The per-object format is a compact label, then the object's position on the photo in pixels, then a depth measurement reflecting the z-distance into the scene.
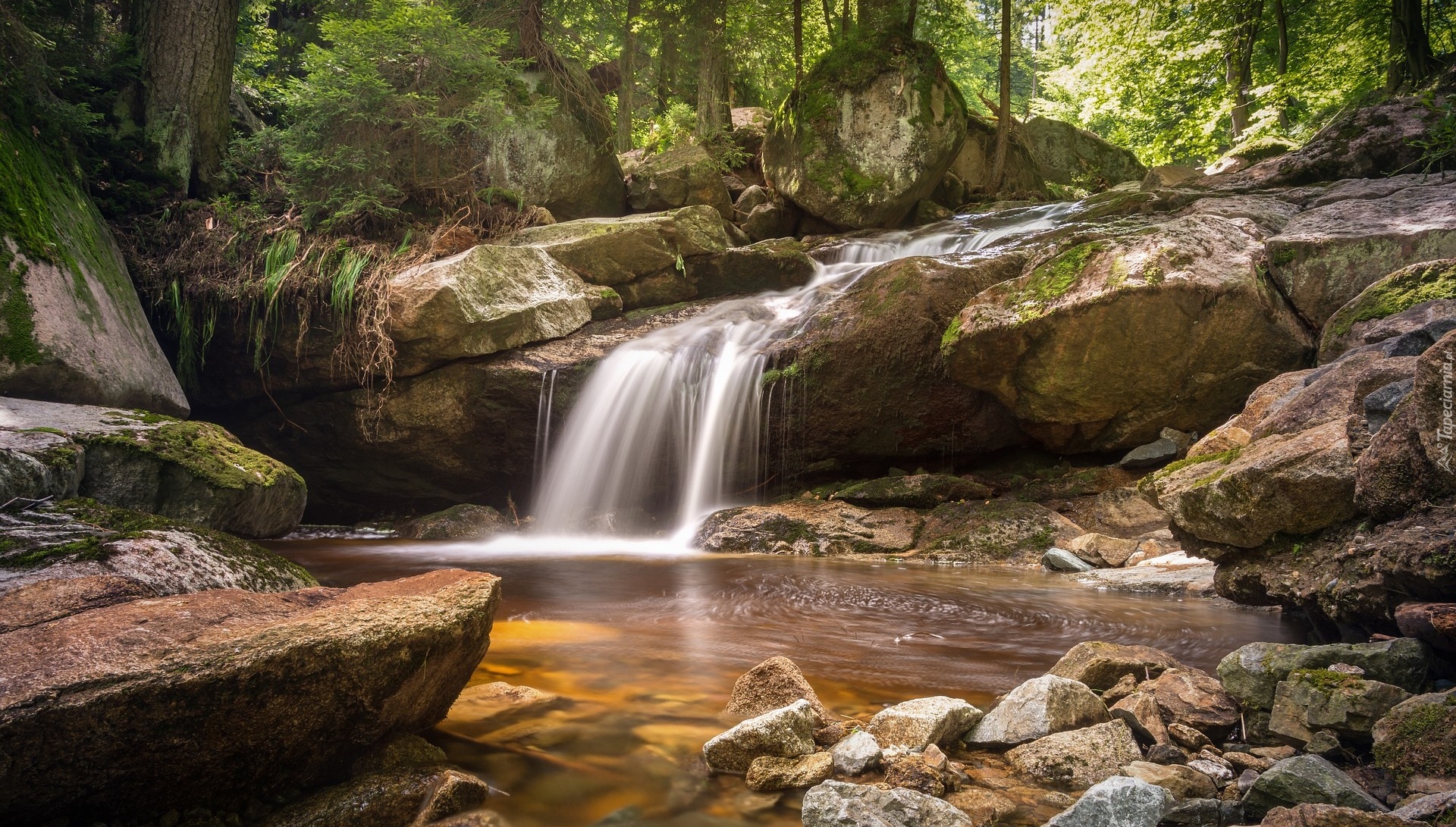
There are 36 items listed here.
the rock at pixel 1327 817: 1.65
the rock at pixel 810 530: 7.96
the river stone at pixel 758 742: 2.51
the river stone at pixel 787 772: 2.38
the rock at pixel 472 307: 9.14
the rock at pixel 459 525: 9.92
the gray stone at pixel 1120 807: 1.95
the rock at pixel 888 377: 8.66
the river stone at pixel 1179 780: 2.24
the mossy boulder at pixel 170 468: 5.39
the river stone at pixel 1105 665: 3.14
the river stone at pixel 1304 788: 1.96
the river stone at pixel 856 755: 2.42
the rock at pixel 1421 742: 2.02
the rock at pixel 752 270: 11.48
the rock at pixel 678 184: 13.64
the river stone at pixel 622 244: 11.03
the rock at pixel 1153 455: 7.89
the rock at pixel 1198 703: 2.65
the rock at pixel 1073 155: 18.88
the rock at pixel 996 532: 7.40
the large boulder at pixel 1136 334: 7.39
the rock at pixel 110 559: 2.40
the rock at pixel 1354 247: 6.97
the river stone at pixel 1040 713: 2.63
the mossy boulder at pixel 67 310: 6.05
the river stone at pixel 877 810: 2.02
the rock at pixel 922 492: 8.45
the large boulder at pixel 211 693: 1.73
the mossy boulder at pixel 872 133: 13.61
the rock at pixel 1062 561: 6.68
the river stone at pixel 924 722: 2.62
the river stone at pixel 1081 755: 2.41
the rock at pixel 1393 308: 4.77
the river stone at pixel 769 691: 3.01
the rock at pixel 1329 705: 2.32
